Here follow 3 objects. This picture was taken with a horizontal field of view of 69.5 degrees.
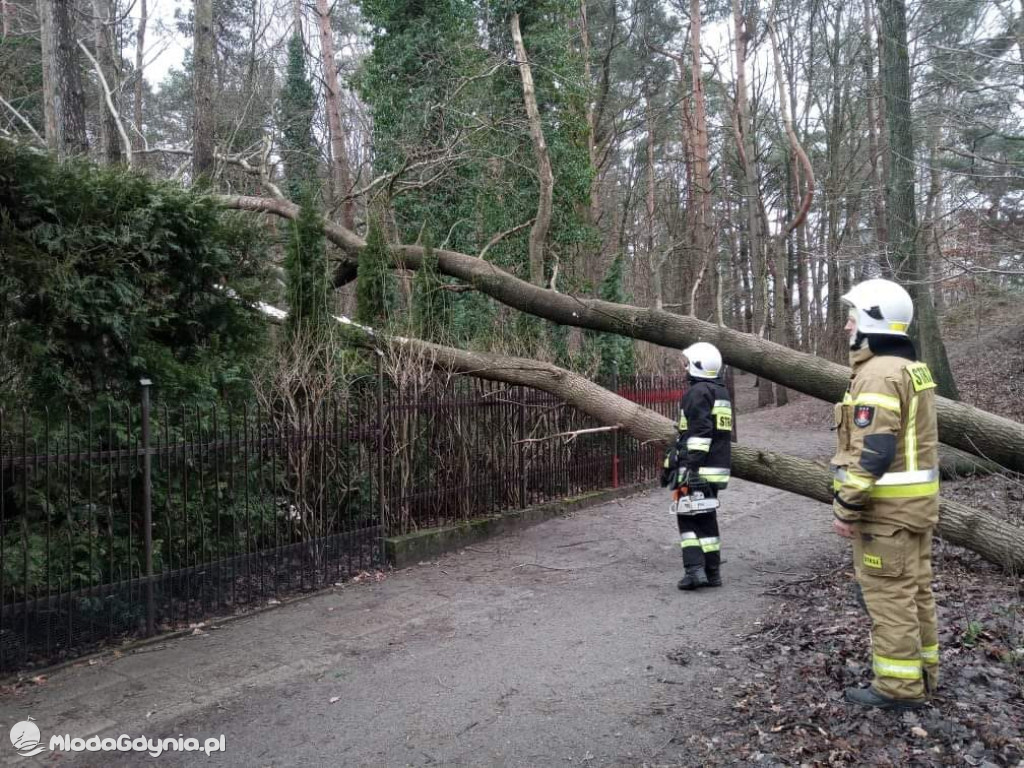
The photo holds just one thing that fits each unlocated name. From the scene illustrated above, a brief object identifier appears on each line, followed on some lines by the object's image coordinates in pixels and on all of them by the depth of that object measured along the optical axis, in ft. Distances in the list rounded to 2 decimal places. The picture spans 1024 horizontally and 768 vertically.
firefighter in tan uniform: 12.15
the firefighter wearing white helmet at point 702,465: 20.51
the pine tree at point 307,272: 26.89
